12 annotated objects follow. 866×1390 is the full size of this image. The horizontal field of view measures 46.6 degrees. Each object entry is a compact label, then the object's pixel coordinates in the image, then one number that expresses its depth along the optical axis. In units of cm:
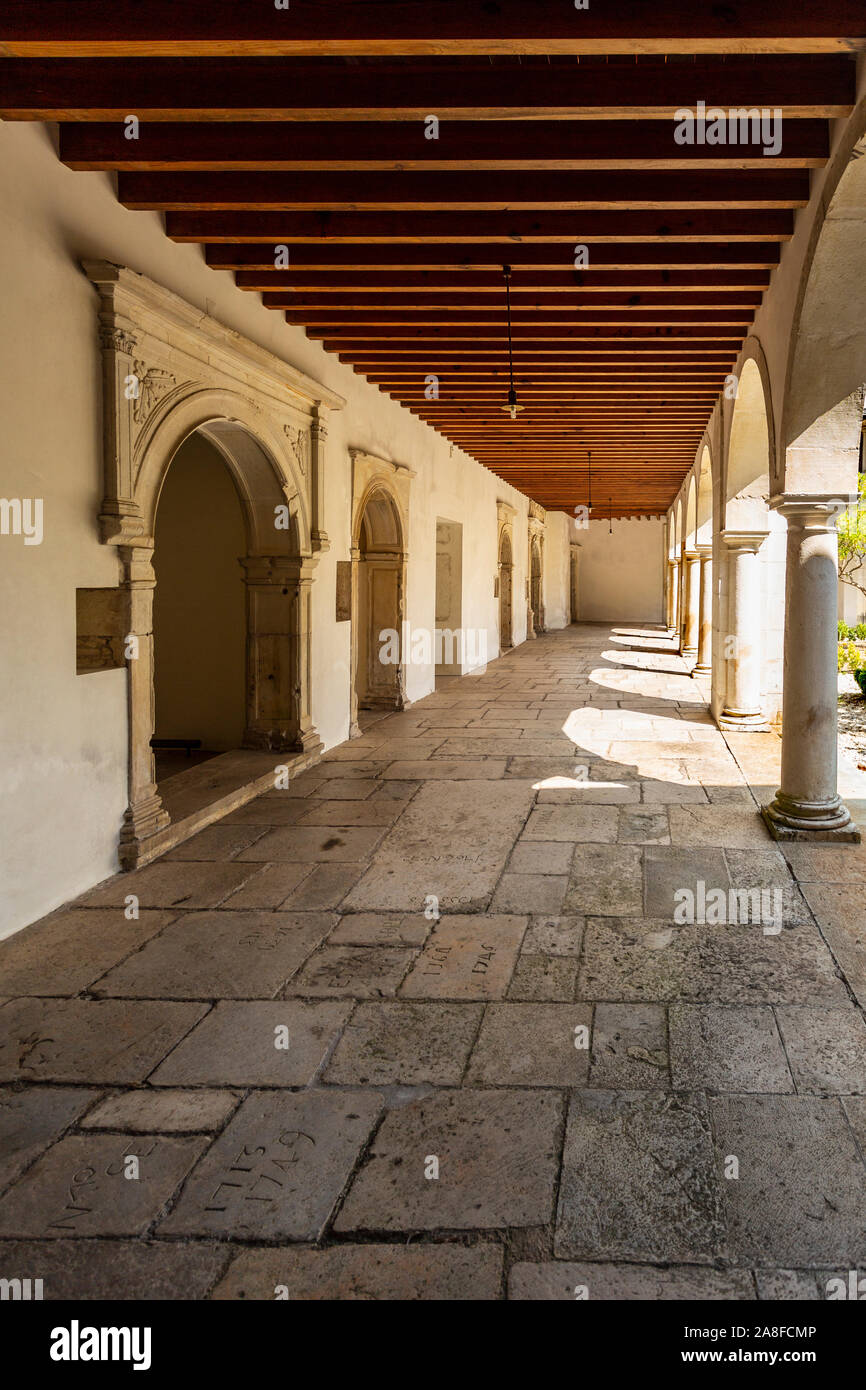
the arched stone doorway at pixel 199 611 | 683
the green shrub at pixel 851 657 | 1088
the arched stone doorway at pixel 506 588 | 1591
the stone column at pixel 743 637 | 783
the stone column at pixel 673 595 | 1764
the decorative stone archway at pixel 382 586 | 889
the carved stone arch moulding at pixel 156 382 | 411
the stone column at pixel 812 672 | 491
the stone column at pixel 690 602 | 1302
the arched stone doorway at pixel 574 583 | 2555
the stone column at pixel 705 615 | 1166
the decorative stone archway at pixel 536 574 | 1911
